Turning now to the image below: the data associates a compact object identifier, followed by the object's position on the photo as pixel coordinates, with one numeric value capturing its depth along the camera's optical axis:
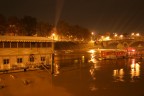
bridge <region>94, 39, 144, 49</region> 80.30
